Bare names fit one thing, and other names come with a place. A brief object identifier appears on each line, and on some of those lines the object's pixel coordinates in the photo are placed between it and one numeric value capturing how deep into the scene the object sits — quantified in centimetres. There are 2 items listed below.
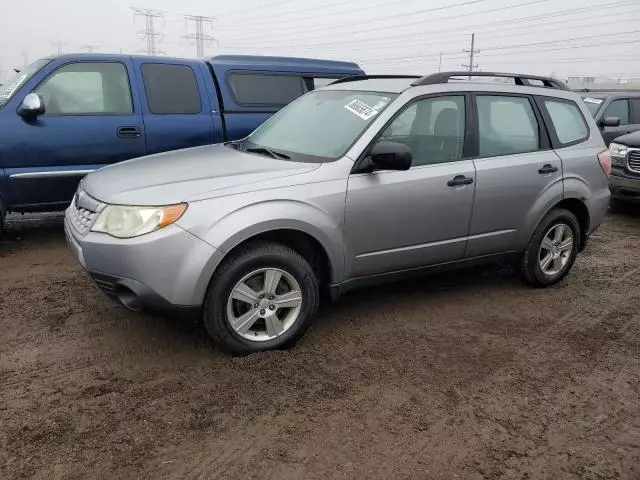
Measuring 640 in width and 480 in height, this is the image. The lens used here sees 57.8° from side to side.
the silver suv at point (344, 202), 329
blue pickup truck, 550
